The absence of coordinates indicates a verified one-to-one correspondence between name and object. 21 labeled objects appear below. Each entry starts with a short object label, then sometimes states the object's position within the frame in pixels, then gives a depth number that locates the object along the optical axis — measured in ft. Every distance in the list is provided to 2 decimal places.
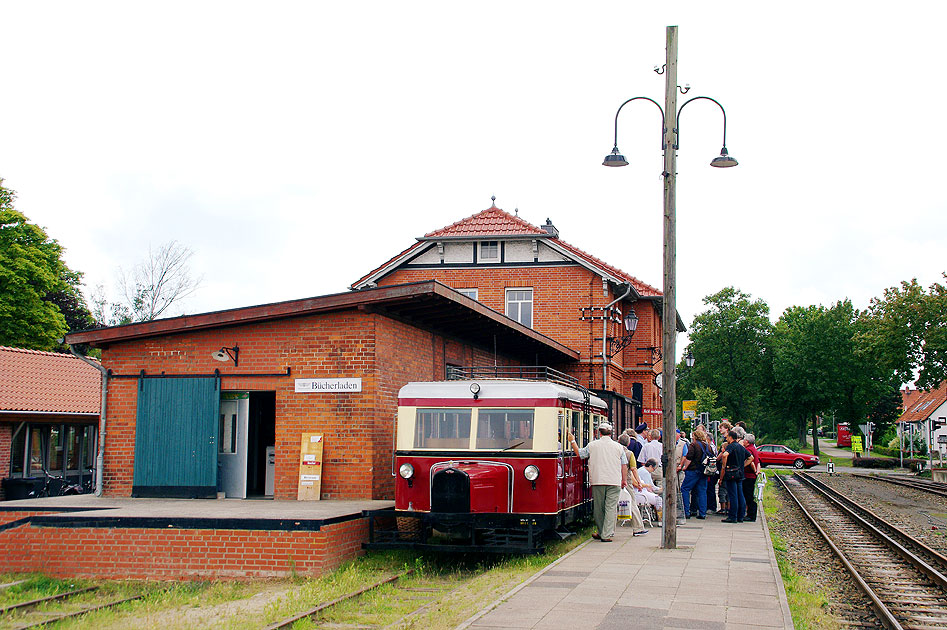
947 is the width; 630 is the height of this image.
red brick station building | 46.60
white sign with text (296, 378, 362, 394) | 46.65
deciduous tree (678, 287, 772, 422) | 255.70
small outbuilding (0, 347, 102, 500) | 75.82
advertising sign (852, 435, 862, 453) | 180.45
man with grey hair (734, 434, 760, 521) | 52.01
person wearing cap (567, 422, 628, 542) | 42.93
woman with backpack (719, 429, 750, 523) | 51.13
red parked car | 171.73
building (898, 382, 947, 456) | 231.91
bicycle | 77.66
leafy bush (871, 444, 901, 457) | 221.91
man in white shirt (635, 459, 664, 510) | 51.06
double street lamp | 40.04
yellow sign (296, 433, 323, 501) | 46.42
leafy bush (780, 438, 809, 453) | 257.34
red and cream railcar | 37.73
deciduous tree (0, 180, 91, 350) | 117.80
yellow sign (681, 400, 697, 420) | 104.07
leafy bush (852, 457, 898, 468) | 179.83
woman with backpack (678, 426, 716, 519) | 52.16
